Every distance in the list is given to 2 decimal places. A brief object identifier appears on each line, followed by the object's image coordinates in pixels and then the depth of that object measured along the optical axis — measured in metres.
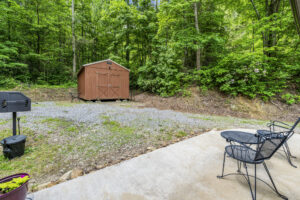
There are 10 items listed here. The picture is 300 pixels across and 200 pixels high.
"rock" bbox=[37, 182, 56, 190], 1.57
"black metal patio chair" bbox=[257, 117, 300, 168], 2.07
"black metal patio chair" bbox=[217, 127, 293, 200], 1.37
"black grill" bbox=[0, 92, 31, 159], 2.16
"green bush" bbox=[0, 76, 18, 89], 9.82
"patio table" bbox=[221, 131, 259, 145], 1.95
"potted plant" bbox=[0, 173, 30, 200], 0.98
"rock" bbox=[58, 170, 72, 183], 1.71
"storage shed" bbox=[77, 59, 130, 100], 9.21
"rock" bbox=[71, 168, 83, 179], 1.78
